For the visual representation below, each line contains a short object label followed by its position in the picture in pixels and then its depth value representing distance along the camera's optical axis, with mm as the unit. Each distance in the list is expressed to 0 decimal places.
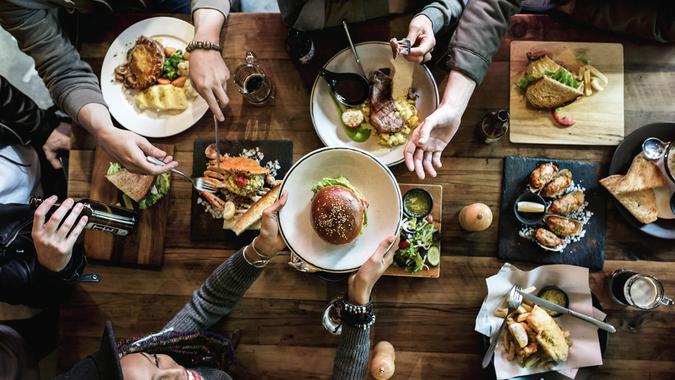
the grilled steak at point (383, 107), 1866
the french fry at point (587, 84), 1919
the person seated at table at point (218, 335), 1630
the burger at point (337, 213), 1584
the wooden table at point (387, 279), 1927
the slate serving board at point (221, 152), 2039
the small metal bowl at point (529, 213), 1912
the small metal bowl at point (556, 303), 1899
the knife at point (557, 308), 1825
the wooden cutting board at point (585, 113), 1937
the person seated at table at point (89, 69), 1896
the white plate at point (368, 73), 1903
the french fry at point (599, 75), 1924
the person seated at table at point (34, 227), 1749
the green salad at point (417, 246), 1874
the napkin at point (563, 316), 1859
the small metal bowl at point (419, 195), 1923
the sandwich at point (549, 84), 1858
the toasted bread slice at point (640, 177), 1846
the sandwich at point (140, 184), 2010
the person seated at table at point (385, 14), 1786
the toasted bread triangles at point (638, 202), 1865
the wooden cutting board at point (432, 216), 1924
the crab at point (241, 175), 1971
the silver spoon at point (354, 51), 1886
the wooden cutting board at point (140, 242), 2045
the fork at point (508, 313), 1833
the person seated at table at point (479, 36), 1812
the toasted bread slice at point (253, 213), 1952
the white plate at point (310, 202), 1653
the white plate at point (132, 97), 2039
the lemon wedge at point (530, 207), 1897
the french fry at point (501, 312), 1901
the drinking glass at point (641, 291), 1814
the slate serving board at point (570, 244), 1920
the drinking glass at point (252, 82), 1999
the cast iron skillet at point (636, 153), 1877
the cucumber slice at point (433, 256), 1916
